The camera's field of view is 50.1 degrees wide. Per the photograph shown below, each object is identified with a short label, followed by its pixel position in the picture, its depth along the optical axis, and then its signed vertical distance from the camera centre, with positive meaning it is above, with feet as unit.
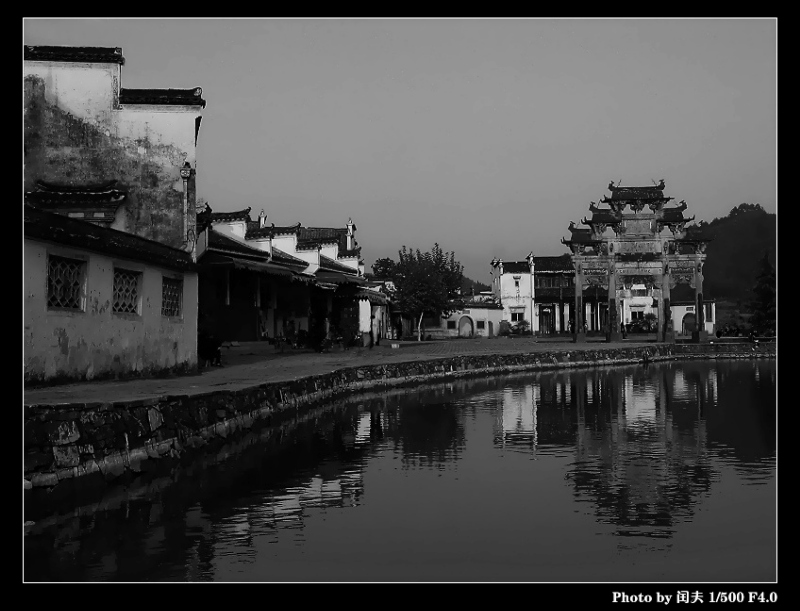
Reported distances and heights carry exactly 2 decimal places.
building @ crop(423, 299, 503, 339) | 265.34 -2.39
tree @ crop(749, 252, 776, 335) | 208.74 +2.87
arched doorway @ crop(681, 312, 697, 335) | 275.47 -2.45
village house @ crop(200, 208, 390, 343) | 112.47 +4.35
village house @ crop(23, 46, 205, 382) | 70.79 +13.43
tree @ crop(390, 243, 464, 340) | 208.33 +7.65
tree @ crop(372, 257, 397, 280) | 290.85 +16.59
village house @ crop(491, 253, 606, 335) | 272.72 +6.23
